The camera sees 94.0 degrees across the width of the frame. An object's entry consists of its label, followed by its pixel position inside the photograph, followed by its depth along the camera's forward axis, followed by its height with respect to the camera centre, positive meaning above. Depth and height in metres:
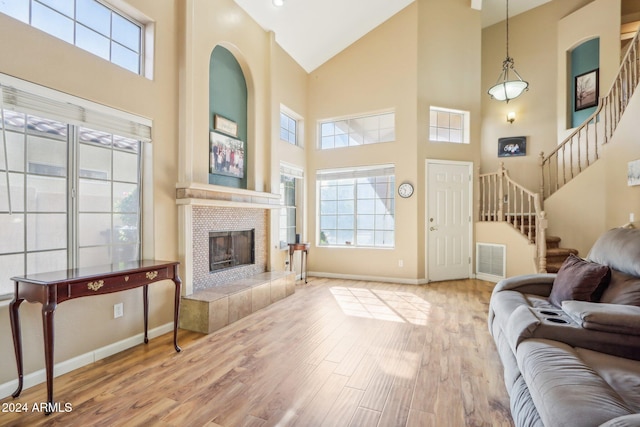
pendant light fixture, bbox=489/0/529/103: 4.32 +1.85
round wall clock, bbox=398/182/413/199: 5.20 +0.43
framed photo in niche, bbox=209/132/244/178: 3.66 +0.76
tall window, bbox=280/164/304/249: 5.27 +0.25
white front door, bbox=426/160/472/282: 5.29 -0.10
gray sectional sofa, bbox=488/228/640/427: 1.15 -0.70
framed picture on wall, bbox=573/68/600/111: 5.20 +2.24
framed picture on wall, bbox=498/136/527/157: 6.03 +1.40
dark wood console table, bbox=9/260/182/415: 1.83 -0.50
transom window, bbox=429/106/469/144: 5.46 +1.66
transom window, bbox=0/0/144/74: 2.13 +1.52
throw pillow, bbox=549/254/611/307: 2.13 -0.49
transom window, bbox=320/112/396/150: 5.48 +1.59
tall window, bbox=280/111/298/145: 5.36 +1.59
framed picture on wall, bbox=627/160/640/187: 3.14 +0.46
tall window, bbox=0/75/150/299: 2.05 +0.19
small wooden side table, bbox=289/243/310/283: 5.00 -0.57
